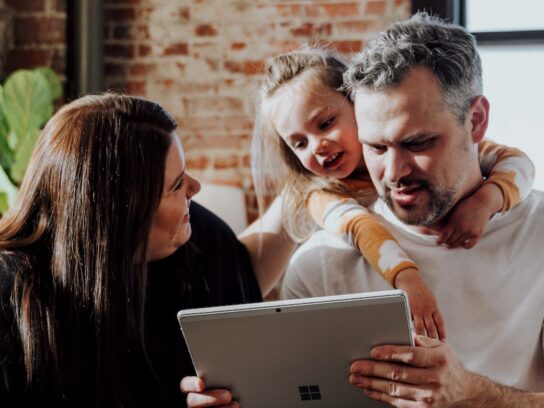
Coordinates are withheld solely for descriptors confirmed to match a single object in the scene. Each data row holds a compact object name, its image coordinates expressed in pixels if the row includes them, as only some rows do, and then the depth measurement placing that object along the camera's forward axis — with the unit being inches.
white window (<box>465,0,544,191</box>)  131.5
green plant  126.6
